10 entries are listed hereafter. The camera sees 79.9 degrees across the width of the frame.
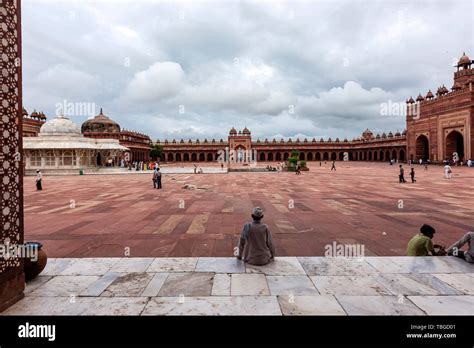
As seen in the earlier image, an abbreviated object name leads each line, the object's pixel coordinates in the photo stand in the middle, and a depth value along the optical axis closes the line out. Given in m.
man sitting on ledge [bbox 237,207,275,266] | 4.39
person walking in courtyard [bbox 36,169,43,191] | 15.34
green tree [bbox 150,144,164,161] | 62.22
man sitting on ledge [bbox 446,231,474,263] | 4.46
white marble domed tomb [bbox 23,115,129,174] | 31.42
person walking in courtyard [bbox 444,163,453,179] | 20.19
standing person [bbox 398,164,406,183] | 18.07
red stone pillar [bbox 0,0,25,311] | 3.20
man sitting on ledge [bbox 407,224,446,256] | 4.67
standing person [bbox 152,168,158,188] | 15.72
